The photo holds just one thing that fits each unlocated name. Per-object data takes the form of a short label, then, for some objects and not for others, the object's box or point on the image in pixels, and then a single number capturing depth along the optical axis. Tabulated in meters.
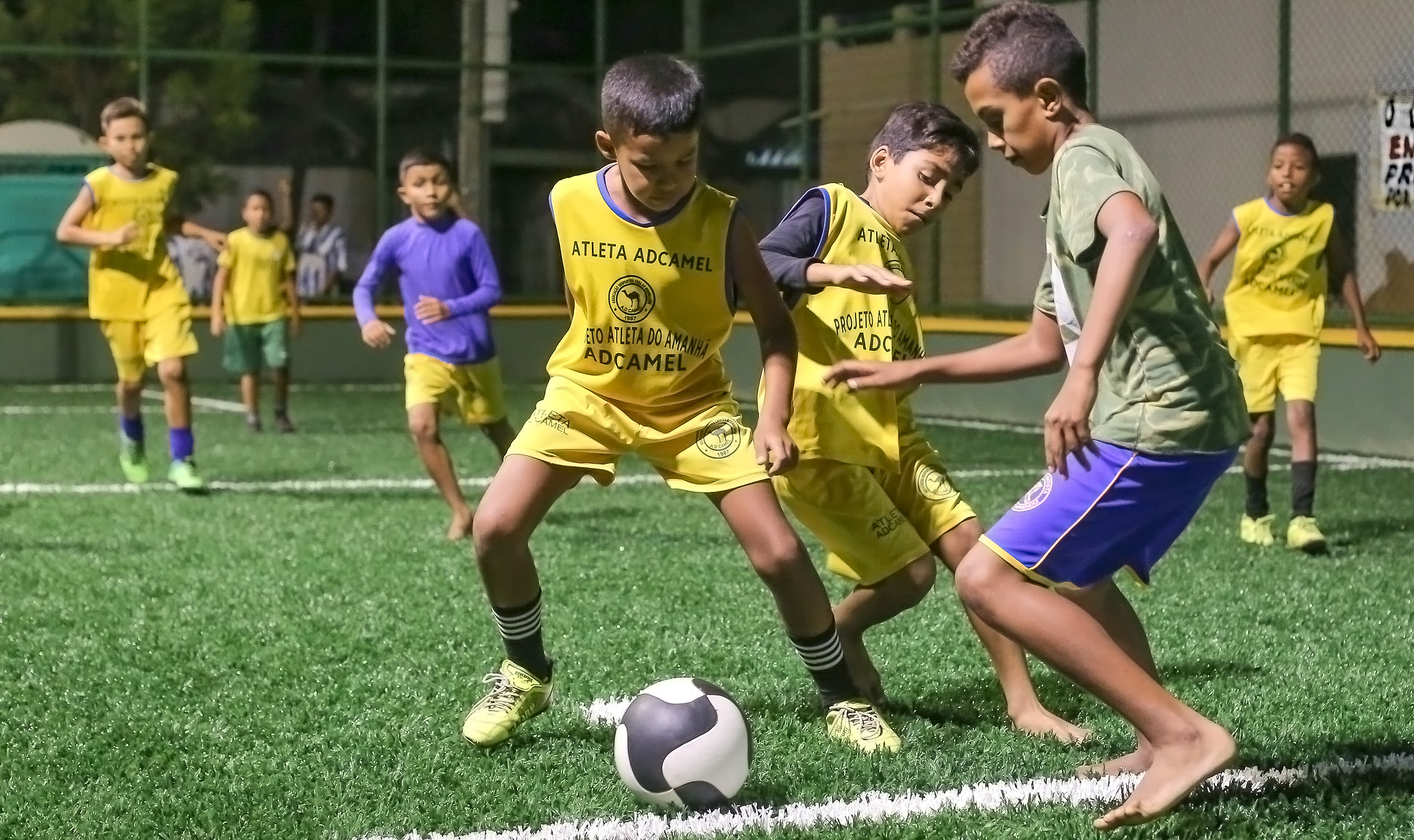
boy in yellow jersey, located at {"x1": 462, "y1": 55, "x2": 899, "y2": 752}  4.22
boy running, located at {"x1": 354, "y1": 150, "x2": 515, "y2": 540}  8.00
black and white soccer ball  3.72
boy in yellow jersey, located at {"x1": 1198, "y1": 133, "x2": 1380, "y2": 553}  8.16
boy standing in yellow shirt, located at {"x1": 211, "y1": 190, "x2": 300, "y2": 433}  13.95
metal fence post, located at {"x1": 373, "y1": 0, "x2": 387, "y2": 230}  19.89
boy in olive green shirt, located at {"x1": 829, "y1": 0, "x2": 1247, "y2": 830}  3.43
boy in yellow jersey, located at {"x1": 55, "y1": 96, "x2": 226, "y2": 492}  9.59
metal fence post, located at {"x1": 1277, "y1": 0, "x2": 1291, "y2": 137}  12.75
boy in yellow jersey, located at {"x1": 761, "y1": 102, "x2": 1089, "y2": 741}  4.55
